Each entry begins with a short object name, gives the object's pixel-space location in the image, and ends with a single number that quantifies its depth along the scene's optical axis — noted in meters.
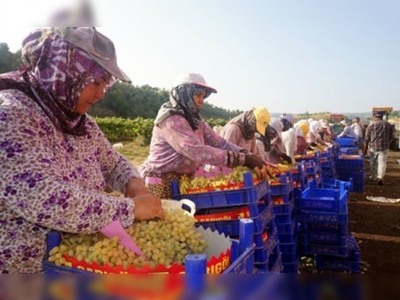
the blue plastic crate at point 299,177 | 4.79
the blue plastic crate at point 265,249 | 2.84
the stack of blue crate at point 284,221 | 3.67
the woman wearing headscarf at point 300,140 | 7.59
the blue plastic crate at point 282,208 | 3.67
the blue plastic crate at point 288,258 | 3.72
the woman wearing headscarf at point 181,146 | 3.05
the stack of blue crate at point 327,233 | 4.25
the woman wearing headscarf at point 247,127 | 4.23
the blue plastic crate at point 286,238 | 3.69
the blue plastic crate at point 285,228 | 3.66
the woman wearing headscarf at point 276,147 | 5.71
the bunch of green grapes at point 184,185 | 2.93
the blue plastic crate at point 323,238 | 4.25
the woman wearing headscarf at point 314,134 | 9.10
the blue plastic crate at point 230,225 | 2.80
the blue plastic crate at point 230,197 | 2.75
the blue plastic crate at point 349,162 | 9.27
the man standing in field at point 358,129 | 15.60
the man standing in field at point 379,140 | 10.05
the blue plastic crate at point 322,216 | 4.22
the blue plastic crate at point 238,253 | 1.38
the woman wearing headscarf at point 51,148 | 1.31
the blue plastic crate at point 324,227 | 4.25
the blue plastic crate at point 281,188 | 3.67
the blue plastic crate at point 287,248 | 3.69
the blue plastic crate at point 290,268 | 3.72
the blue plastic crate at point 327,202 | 4.29
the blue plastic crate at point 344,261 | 4.27
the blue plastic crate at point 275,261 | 3.13
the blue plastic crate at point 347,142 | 12.73
